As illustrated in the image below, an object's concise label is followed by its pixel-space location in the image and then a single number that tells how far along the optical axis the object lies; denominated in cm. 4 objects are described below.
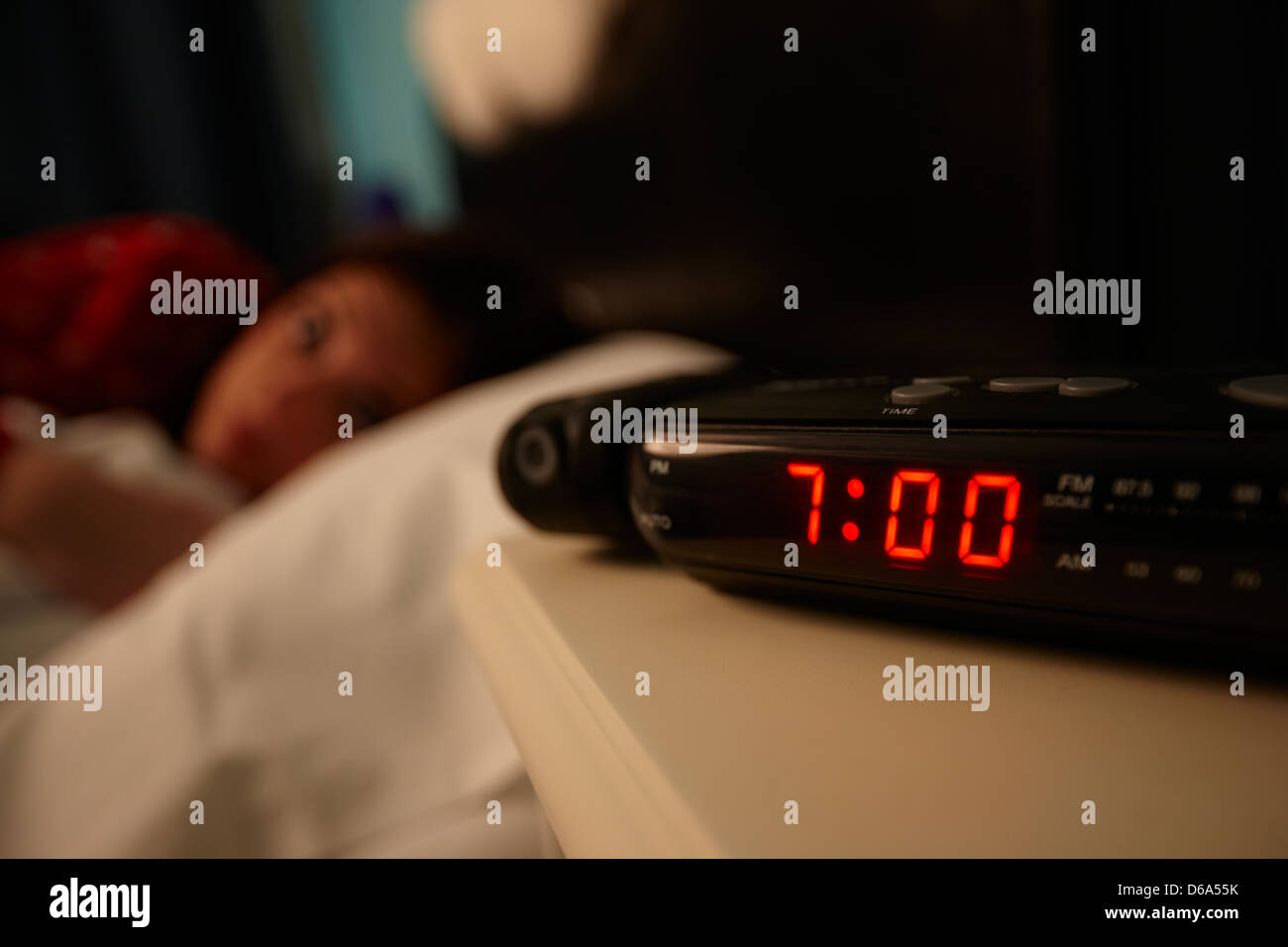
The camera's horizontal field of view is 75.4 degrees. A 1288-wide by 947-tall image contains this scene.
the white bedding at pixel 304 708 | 47
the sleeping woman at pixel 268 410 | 93
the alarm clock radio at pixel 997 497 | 23
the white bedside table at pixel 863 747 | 20
